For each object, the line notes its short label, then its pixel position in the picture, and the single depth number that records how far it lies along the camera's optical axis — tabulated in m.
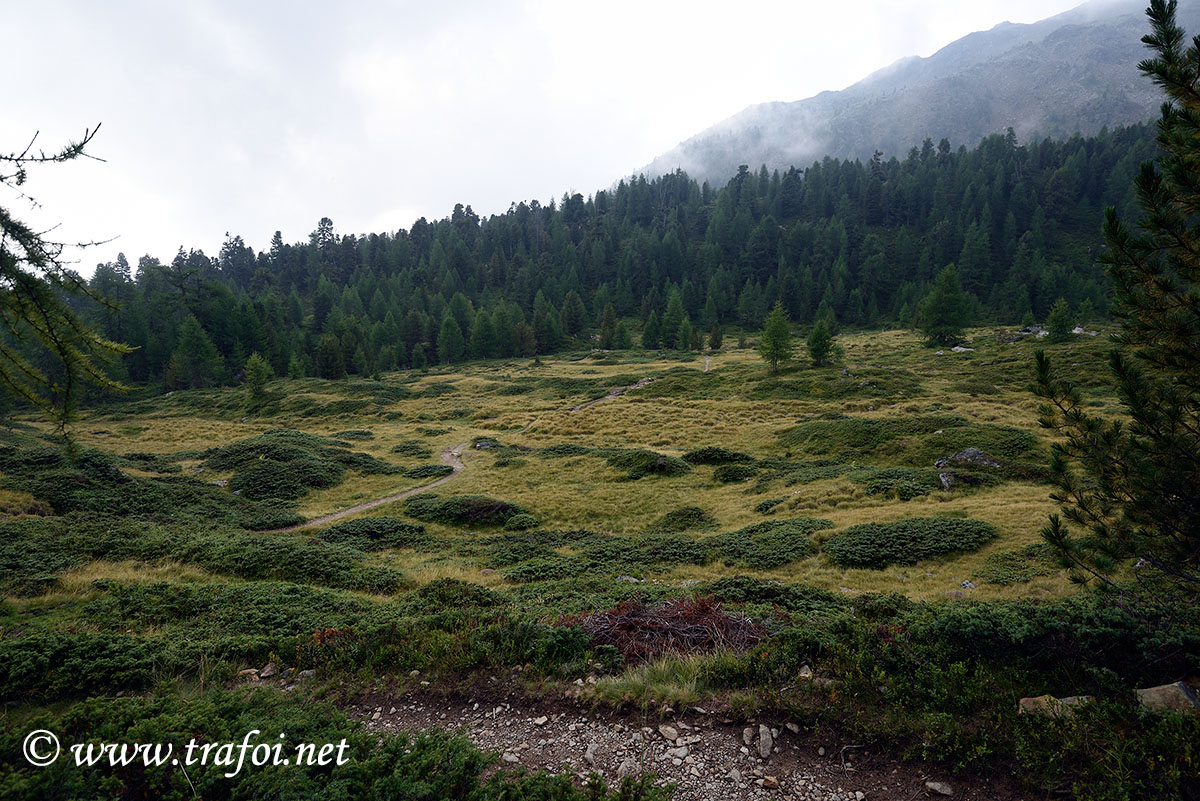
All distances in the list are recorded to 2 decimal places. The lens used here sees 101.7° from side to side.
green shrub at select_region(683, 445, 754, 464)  30.52
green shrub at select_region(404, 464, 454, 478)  31.42
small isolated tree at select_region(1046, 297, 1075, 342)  63.59
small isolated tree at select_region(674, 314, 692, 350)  100.56
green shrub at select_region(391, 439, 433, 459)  37.93
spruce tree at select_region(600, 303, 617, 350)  107.06
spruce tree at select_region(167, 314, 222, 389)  83.62
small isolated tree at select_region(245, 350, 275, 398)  68.50
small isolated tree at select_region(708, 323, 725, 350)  97.06
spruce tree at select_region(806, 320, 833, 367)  62.07
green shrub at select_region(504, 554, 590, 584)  14.59
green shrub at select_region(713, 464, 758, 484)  27.30
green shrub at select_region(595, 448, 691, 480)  28.86
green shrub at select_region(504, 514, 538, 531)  21.75
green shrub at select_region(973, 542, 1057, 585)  12.10
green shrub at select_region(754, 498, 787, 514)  21.23
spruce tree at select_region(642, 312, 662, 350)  105.42
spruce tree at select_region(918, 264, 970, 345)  74.88
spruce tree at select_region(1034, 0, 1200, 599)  5.88
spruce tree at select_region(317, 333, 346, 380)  82.69
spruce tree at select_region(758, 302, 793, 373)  63.06
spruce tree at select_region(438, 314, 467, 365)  102.56
